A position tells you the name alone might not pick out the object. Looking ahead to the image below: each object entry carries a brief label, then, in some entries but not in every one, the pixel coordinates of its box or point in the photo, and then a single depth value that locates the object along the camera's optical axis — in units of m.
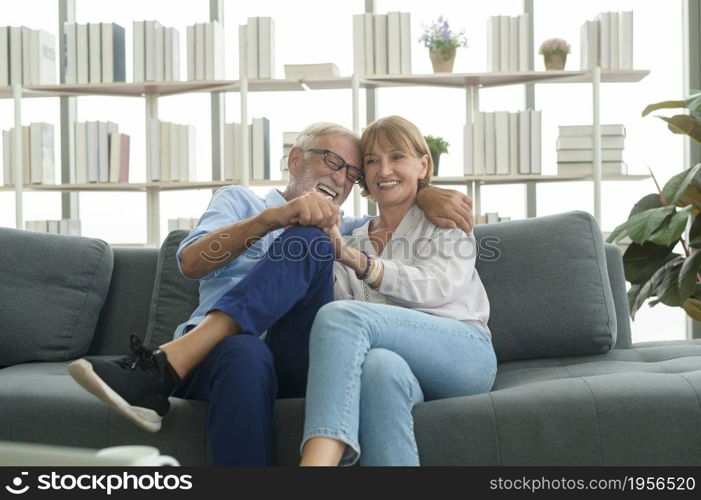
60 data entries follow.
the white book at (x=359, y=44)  3.87
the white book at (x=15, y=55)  4.00
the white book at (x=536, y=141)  3.84
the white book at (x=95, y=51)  3.97
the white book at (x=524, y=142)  3.85
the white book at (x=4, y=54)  4.02
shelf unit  3.84
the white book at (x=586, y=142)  3.83
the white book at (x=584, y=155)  3.84
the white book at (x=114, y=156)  4.03
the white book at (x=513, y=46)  3.85
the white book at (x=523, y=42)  3.83
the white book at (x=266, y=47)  3.91
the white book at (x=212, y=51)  3.95
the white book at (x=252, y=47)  3.92
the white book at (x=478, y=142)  3.89
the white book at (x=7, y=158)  4.08
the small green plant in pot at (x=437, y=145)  3.78
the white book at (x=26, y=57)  4.02
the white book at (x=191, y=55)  3.97
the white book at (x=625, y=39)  3.81
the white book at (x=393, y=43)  3.87
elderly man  1.48
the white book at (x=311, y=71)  3.86
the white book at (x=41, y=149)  4.04
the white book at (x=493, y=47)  3.87
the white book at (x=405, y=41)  3.86
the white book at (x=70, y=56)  3.97
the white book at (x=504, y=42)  3.85
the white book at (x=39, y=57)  4.02
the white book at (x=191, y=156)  4.02
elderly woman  1.46
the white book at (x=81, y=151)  4.01
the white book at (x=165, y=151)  4.02
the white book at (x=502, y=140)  3.87
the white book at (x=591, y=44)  3.84
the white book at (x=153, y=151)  4.00
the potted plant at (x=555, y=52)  3.89
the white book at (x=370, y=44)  3.88
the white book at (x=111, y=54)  3.97
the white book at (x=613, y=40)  3.82
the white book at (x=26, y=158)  4.05
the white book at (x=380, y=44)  3.88
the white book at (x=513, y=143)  3.87
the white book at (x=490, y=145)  3.89
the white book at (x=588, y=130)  3.83
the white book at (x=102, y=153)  4.02
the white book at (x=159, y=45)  3.97
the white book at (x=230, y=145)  3.98
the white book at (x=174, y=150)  4.01
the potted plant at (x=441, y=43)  3.87
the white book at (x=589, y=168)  3.84
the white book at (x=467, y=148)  3.90
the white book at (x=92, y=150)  4.01
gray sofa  1.56
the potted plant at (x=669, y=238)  2.58
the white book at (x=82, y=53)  3.97
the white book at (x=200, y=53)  3.97
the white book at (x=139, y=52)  3.96
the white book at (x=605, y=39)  3.83
